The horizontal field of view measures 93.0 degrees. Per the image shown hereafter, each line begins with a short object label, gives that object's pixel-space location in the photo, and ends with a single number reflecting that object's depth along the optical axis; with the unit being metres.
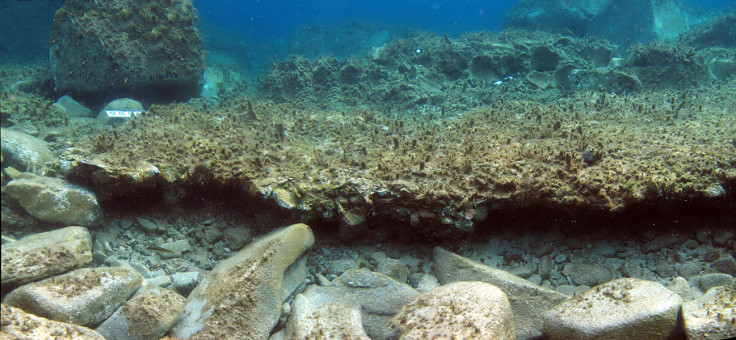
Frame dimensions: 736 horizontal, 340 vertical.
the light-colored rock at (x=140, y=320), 3.08
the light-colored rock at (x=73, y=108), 7.92
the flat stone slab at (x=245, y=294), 3.19
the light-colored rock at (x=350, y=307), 3.26
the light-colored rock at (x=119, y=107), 7.48
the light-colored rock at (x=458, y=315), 2.84
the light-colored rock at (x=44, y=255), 3.06
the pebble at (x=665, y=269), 3.83
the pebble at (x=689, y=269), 3.76
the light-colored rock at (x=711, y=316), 2.63
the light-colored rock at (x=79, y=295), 2.89
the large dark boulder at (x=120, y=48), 7.98
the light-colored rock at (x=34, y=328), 2.43
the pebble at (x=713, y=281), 3.50
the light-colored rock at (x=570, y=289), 3.84
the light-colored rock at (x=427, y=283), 3.95
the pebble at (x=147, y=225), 4.40
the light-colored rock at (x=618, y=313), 2.81
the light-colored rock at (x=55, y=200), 3.85
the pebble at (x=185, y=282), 3.77
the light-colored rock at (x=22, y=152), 4.75
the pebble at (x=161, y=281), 3.75
